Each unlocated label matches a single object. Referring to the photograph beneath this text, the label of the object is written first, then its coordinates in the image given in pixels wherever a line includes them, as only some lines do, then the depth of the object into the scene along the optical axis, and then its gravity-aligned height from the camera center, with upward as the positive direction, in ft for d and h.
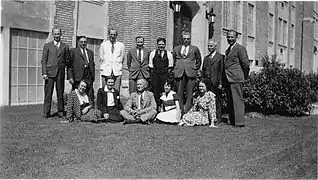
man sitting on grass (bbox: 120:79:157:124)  28.68 -1.07
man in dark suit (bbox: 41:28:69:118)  29.89 +1.71
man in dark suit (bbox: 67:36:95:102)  30.04 +1.68
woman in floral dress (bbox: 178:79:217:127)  28.55 -1.28
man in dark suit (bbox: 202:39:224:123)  29.86 +1.56
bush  38.06 +0.09
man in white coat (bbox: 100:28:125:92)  30.60 +2.34
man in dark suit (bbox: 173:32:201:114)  30.30 +1.81
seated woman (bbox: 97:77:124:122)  29.17 -0.79
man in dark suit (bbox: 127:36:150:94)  30.83 +2.01
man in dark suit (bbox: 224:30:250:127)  28.17 +1.29
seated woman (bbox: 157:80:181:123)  29.14 -1.06
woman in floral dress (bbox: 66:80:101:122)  28.66 -1.22
